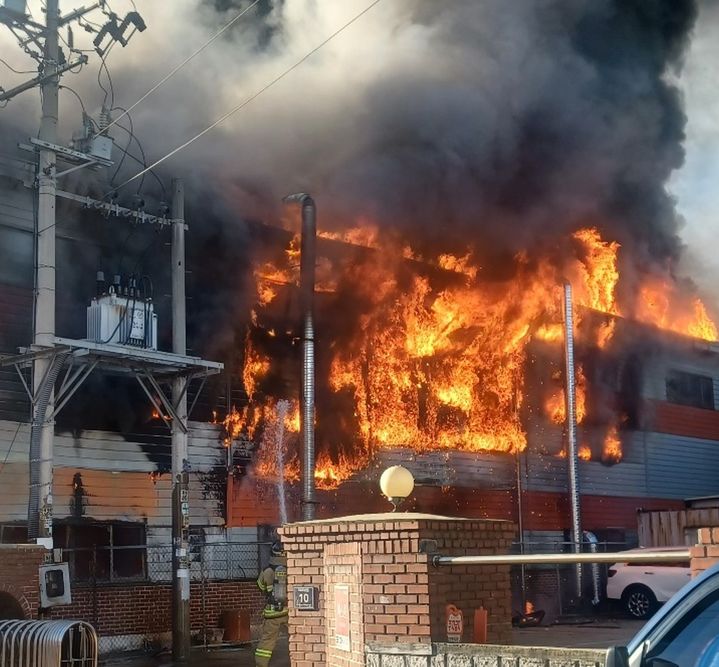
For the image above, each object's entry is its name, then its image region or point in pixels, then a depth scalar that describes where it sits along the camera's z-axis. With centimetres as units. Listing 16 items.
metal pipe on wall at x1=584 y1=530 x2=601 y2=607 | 2062
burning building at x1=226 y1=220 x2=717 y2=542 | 1845
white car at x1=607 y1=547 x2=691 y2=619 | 1742
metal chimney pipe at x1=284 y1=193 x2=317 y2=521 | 1684
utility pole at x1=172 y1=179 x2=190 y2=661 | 1463
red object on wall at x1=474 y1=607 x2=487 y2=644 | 545
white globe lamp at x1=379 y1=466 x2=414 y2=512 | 580
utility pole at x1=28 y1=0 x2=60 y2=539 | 1316
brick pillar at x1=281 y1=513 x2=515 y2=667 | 531
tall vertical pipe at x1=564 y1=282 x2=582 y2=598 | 2138
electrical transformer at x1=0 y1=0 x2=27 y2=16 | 1359
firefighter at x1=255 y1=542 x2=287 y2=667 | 1094
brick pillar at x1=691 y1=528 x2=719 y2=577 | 406
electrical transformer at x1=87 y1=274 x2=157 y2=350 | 1432
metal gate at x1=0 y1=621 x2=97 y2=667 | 870
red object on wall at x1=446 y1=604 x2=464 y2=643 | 536
